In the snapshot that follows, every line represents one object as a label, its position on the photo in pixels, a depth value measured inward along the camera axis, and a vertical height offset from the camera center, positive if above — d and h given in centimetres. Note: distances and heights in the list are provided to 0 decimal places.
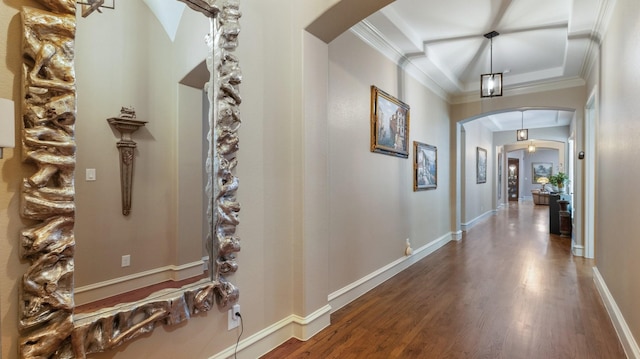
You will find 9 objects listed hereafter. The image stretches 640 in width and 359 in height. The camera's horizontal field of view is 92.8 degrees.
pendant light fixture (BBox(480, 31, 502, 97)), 396 +124
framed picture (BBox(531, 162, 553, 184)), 1632 +54
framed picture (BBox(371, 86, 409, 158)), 346 +69
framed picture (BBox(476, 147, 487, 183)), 848 +44
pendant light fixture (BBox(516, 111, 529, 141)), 802 +120
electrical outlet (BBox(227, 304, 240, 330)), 190 -87
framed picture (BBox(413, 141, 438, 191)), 450 +22
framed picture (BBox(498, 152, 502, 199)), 1248 +17
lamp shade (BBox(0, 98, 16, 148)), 95 +18
